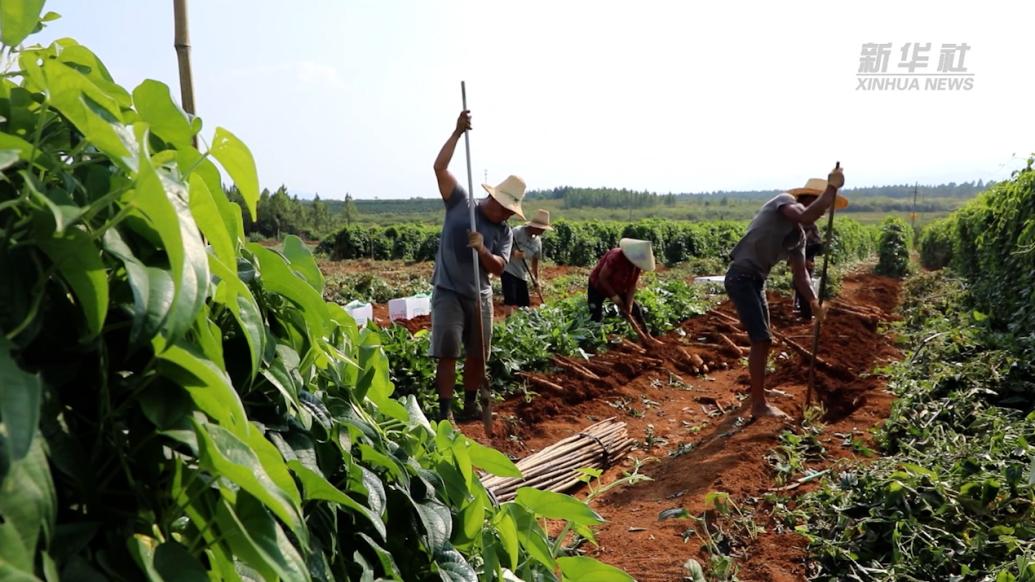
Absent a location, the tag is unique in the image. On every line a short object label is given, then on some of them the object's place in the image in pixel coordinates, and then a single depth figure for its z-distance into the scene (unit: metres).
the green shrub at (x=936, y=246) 26.18
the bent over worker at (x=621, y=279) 9.26
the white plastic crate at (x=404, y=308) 11.89
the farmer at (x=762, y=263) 6.11
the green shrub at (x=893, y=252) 23.33
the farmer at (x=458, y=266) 5.66
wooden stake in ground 1.82
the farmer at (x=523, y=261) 9.95
